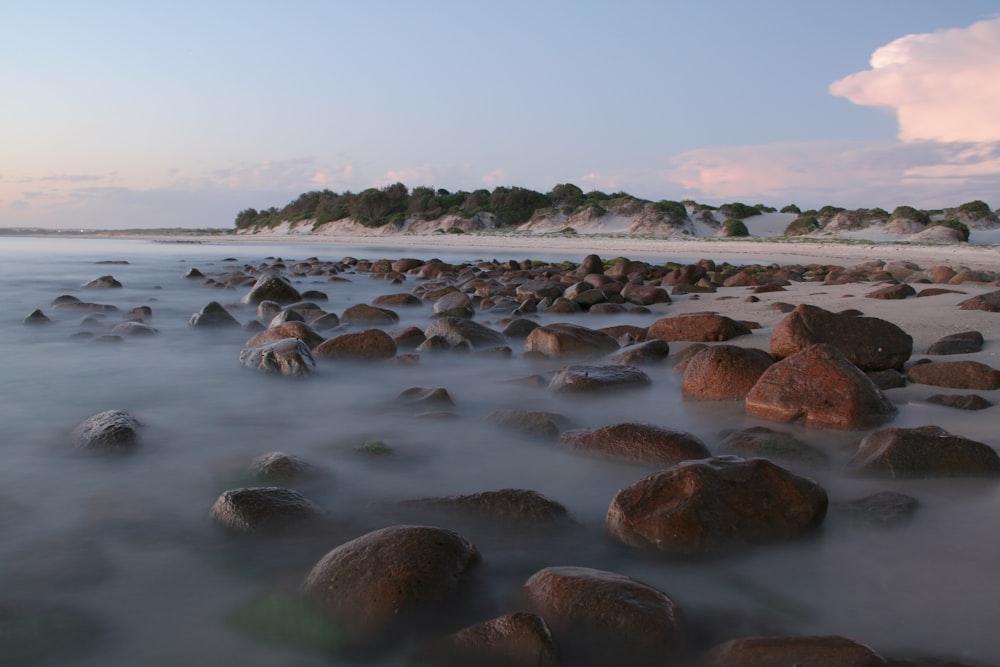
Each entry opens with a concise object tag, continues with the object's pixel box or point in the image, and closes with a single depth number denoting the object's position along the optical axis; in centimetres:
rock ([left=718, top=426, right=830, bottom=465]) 281
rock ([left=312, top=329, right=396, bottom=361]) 511
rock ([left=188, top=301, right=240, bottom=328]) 710
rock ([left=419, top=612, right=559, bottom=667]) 153
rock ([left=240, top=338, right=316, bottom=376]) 465
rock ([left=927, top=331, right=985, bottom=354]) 469
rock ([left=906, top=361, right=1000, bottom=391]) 375
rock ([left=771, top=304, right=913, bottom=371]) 409
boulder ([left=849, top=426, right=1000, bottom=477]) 256
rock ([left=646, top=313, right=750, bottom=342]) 559
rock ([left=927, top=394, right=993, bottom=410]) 342
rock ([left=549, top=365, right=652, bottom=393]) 407
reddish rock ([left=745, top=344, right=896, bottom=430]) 320
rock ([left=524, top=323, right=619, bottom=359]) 528
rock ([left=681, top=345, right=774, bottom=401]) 373
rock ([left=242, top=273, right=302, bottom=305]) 896
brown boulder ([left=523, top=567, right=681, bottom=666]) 158
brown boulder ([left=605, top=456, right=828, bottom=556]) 206
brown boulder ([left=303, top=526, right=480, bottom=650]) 170
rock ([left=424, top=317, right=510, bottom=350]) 561
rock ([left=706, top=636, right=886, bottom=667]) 145
